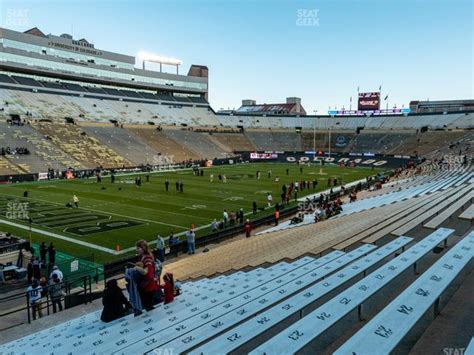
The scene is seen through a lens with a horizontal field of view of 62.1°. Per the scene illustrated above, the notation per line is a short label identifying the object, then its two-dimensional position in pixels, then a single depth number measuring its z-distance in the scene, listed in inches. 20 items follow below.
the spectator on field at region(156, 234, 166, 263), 634.2
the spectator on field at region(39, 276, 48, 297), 400.8
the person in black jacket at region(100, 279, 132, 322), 281.7
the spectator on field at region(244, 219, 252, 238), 801.6
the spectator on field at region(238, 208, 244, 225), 915.7
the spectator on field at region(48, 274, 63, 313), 404.9
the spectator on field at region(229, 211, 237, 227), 893.2
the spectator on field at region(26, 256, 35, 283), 531.8
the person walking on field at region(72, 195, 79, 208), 1085.9
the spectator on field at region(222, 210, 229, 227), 869.8
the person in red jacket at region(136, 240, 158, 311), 267.4
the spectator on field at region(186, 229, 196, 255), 686.3
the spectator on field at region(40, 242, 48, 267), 605.5
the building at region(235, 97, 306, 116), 5188.5
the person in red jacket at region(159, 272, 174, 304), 309.1
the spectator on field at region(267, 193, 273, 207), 1135.6
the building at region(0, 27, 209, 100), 2758.4
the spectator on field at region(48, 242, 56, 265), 587.7
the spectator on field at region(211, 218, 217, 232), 822.5
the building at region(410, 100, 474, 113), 4658.0
